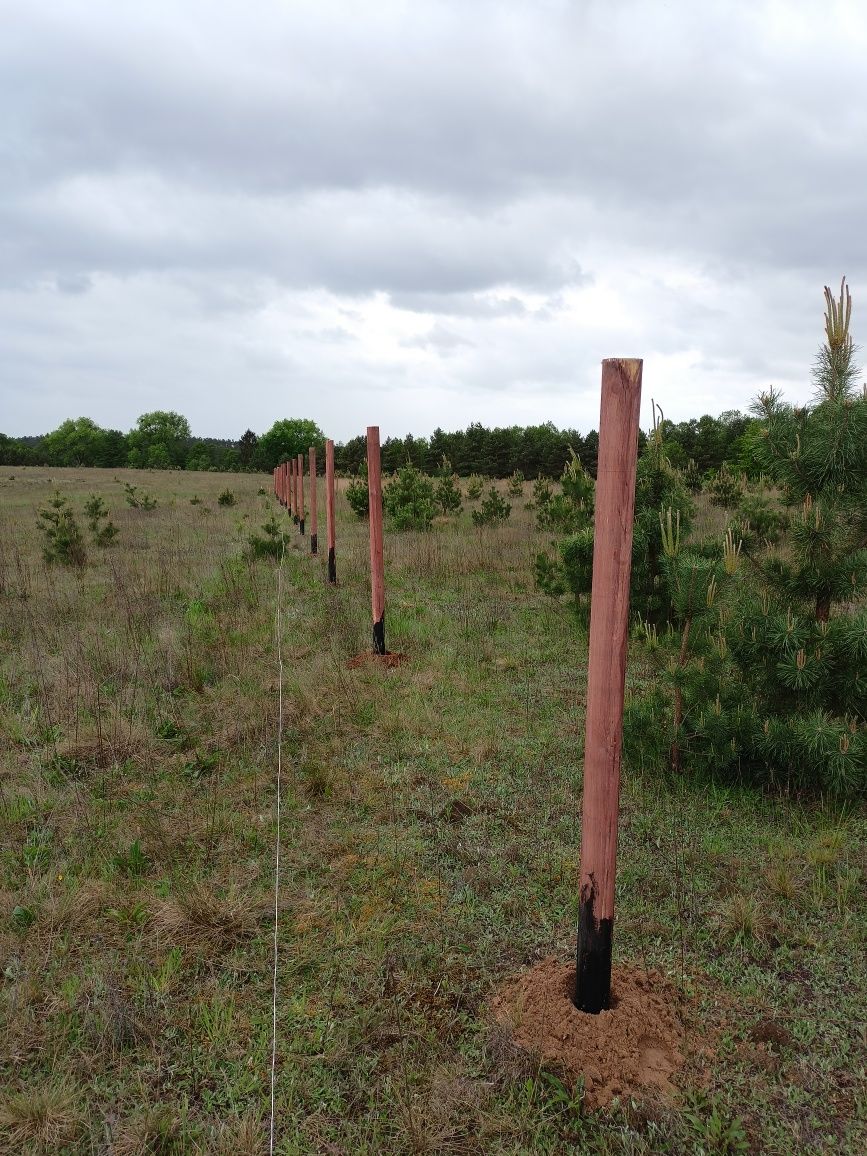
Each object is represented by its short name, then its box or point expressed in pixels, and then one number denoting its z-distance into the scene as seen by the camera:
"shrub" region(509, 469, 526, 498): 22.69
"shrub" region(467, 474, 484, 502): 20.83
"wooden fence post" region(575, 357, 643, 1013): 2.20
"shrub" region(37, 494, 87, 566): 11.52
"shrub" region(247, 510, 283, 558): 12.83
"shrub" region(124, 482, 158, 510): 22.29
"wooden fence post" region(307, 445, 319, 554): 13.85
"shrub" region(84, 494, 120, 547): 13.82
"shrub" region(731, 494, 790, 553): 9.82
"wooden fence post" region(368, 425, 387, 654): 7.04
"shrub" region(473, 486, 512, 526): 16.28
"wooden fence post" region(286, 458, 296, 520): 22.12
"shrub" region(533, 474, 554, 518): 16.03
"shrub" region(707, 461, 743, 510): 16.38
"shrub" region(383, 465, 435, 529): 15.77
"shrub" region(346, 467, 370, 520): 18.41
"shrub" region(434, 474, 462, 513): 18.28
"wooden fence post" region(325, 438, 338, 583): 9.88
